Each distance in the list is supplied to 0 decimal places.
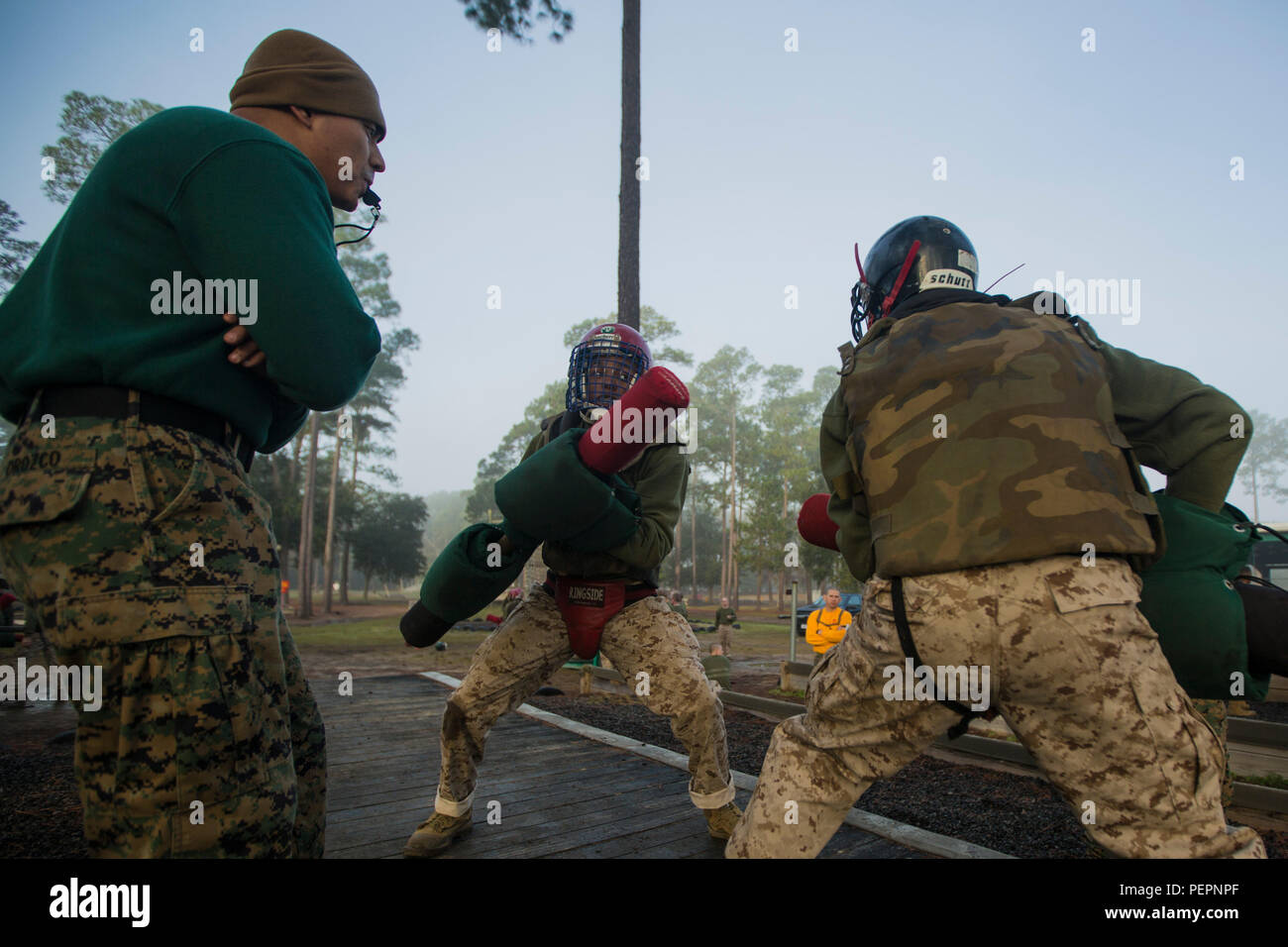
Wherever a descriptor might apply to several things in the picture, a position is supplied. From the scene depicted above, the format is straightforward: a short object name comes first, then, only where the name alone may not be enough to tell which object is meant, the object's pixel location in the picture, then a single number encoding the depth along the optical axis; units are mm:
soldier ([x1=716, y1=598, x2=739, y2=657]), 15578
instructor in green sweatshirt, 1316
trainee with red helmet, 3020
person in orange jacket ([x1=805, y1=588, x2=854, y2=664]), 10656
